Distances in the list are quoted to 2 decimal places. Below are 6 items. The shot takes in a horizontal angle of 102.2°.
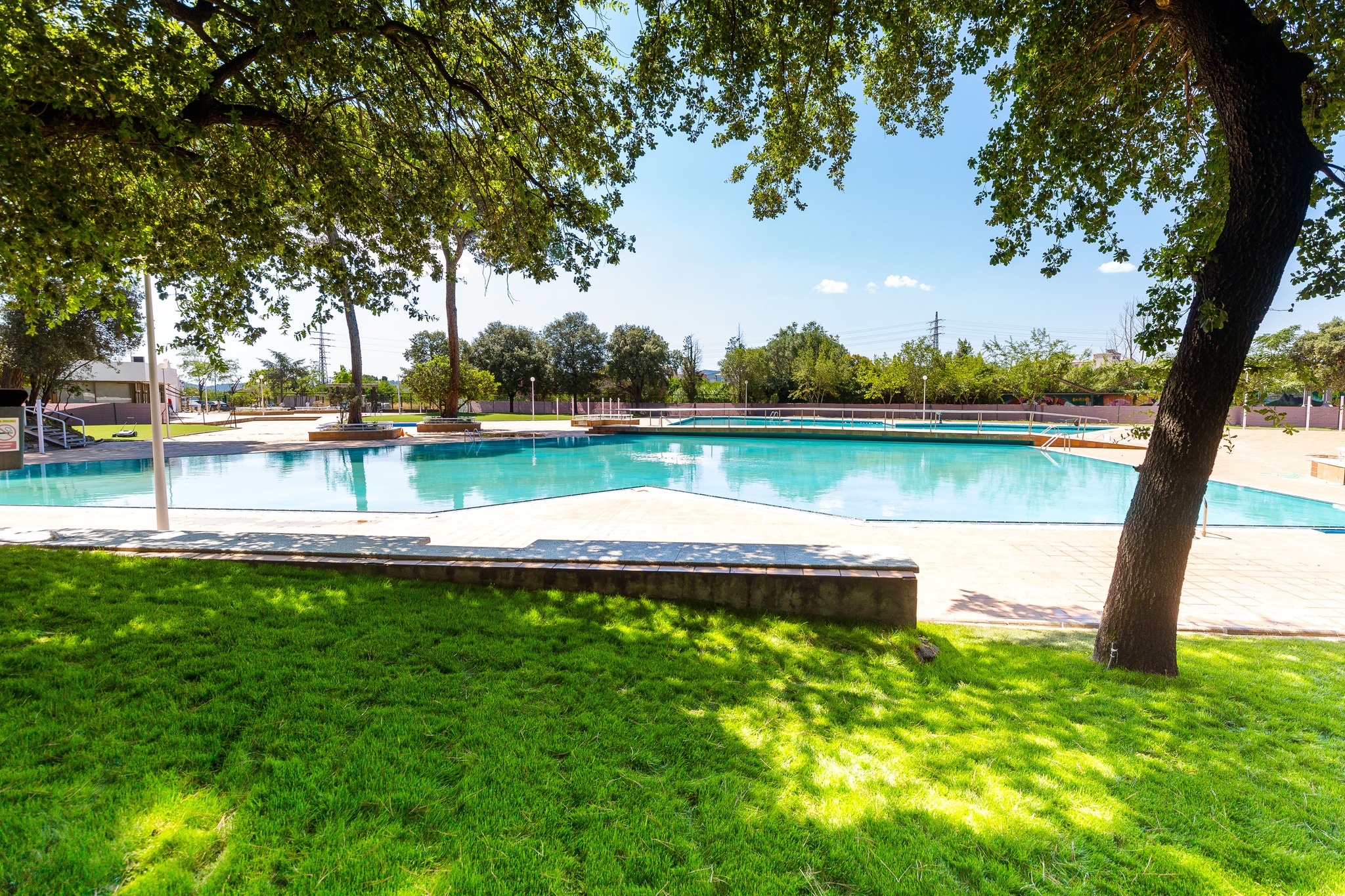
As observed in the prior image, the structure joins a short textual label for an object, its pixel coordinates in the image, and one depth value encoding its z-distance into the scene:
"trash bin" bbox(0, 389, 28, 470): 5.39
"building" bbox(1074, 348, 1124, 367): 40.34
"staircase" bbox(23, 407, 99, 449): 17.83
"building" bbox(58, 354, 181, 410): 37.19
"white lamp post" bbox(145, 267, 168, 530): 6.60
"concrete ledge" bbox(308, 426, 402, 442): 21.73
